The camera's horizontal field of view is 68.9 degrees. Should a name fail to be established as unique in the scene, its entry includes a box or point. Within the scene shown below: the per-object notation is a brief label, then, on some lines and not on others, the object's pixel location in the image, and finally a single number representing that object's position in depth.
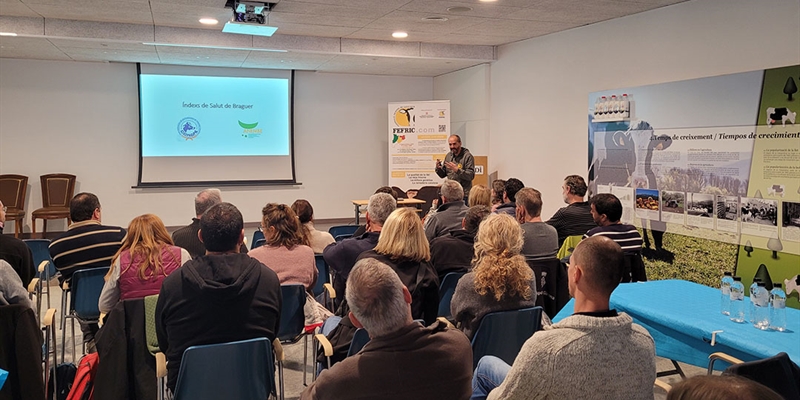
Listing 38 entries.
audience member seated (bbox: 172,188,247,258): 4.14
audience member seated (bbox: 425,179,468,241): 4.65
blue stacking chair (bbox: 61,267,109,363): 3.48
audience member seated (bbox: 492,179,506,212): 5.75
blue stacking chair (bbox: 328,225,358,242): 5.83
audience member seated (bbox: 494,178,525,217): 5.50
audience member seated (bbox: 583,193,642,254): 4.02
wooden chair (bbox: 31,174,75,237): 8.80
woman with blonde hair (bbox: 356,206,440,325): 3.01
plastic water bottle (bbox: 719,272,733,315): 2.84
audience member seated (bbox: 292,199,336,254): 4.50
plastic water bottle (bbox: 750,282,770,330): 2.64
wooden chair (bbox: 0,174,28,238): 8.68
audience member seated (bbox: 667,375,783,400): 0.96
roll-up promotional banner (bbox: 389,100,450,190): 9.95
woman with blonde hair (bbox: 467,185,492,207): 5.18
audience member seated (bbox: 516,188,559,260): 3.79
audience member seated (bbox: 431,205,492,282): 3.67
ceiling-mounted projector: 6.14
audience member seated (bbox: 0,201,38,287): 3.71
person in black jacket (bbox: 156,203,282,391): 2.37
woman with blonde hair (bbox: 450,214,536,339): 2.80
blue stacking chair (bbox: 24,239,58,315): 4.74
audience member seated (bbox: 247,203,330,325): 3.56
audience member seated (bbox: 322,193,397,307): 3.50
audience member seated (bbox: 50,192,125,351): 3.70
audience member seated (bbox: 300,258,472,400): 1.69
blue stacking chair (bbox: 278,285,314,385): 3.22
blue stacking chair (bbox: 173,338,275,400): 2.30
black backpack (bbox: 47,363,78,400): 2.92
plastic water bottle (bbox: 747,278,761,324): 2.62
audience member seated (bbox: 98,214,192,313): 3.06
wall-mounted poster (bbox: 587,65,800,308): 5.02
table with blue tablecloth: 2.42
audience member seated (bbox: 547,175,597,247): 4.75
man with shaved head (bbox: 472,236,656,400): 1.64
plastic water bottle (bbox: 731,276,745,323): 2.75
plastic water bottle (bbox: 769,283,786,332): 2.59
